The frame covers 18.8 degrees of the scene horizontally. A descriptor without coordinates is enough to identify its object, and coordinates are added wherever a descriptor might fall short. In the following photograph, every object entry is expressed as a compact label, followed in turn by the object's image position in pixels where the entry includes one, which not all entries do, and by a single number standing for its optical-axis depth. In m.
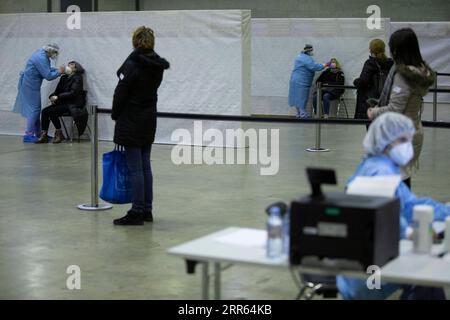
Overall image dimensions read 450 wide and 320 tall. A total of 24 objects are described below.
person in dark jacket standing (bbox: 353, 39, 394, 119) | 14.47
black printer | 4.99
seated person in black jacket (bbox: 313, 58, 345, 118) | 23.56
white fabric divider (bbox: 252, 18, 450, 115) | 23.65
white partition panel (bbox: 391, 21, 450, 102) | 29.64
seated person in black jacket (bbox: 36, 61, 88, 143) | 19.41
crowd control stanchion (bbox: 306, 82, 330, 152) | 18.09
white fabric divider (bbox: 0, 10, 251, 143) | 18.29
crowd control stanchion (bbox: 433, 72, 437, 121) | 22.31
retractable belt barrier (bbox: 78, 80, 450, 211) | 10.86
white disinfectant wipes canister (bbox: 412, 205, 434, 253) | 5.47
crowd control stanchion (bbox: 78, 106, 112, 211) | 11.65
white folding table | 4.93
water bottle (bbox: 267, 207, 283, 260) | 5.38
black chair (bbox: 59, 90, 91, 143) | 19.80
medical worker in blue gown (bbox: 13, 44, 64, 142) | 19.54
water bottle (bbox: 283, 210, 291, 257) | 5.44
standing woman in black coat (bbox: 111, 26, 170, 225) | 10.23
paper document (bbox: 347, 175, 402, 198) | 5.94
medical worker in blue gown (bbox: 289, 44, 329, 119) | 23.50
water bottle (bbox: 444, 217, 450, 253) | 5.53
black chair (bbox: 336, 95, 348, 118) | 24.64
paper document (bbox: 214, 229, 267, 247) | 5.74
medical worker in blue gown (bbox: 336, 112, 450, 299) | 6.16
